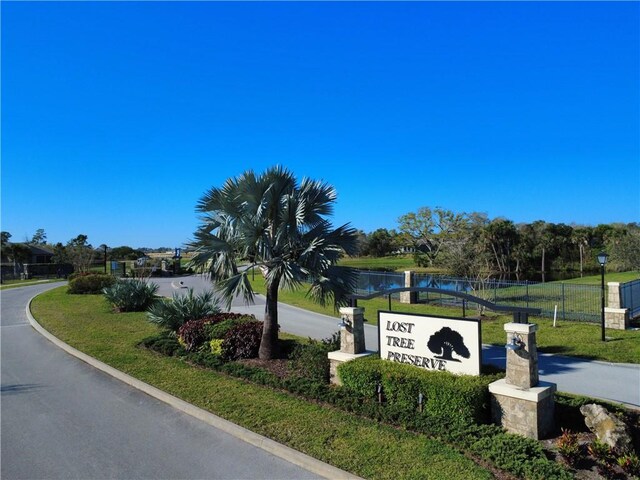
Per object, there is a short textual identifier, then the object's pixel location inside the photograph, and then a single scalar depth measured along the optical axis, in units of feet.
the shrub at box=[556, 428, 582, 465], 16.80
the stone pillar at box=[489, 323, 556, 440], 18.93
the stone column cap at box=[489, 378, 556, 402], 18.90
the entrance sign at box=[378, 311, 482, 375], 21.91
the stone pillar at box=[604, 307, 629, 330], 45.98
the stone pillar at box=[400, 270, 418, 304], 70.79
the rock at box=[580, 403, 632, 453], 17.22
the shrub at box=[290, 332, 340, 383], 27.78
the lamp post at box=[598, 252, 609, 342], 43.63
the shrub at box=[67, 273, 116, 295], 89.61
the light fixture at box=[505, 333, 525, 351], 19.67
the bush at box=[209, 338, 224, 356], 33.91
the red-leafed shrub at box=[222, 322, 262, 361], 33.68
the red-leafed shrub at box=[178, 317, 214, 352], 36.45
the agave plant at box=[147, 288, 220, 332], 43.09
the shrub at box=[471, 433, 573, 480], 15.80
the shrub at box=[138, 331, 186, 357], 36.43
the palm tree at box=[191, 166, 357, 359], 31.12
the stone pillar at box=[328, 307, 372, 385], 26.61
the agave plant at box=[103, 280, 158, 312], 63.93
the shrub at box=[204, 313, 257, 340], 35.70
